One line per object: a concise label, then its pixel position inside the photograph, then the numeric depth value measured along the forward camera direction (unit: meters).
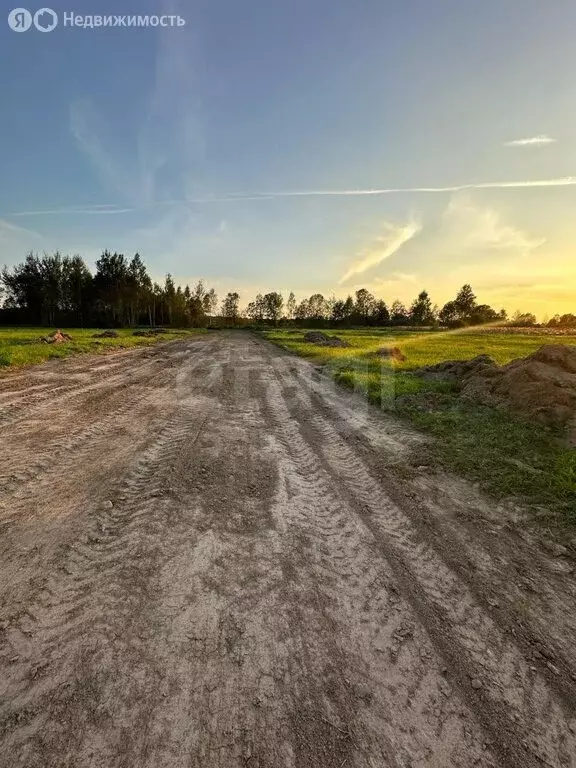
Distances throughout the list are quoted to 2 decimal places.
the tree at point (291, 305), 127.12
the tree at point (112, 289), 67.00
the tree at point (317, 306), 126.62
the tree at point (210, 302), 94.45
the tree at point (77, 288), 67.44
